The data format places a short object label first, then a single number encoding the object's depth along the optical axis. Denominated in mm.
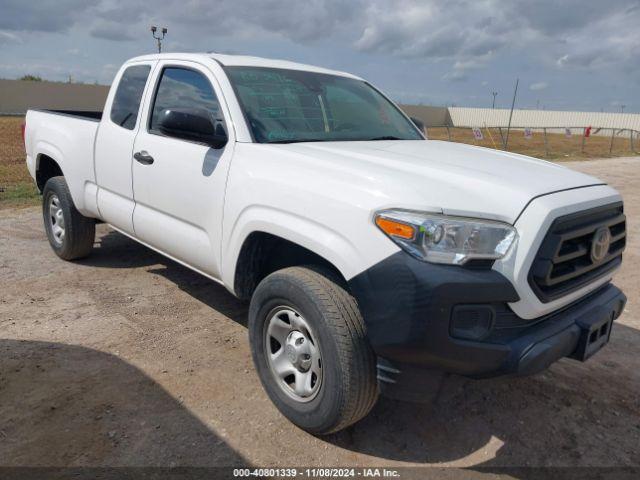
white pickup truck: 2238
